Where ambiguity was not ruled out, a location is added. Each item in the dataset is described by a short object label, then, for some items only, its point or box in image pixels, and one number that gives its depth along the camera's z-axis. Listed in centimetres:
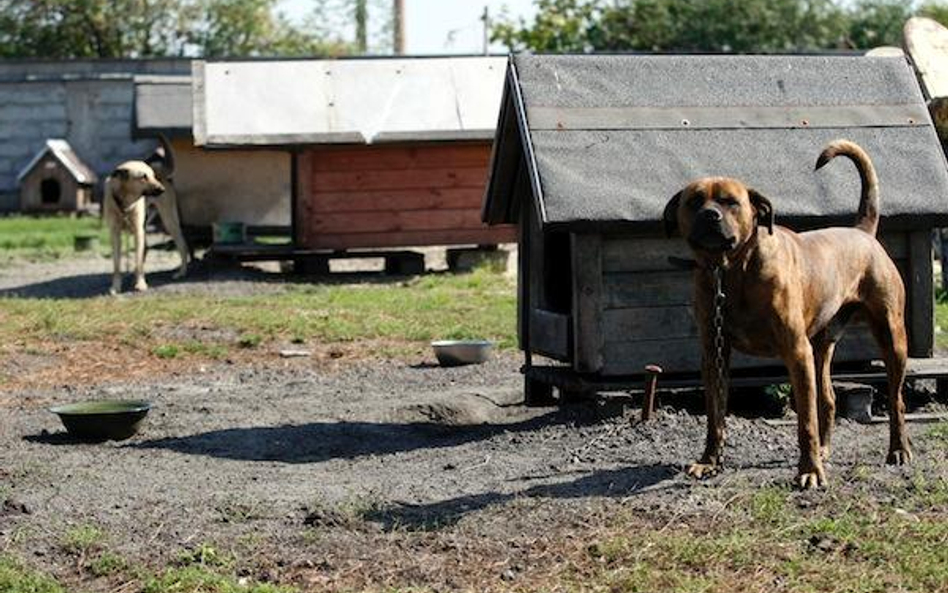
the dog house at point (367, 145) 2103
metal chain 820
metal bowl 1340
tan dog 2000
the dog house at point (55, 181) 3559
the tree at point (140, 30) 5028
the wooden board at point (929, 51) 1495
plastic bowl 1007
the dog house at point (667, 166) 1001
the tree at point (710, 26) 4231
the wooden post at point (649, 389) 951
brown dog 798
